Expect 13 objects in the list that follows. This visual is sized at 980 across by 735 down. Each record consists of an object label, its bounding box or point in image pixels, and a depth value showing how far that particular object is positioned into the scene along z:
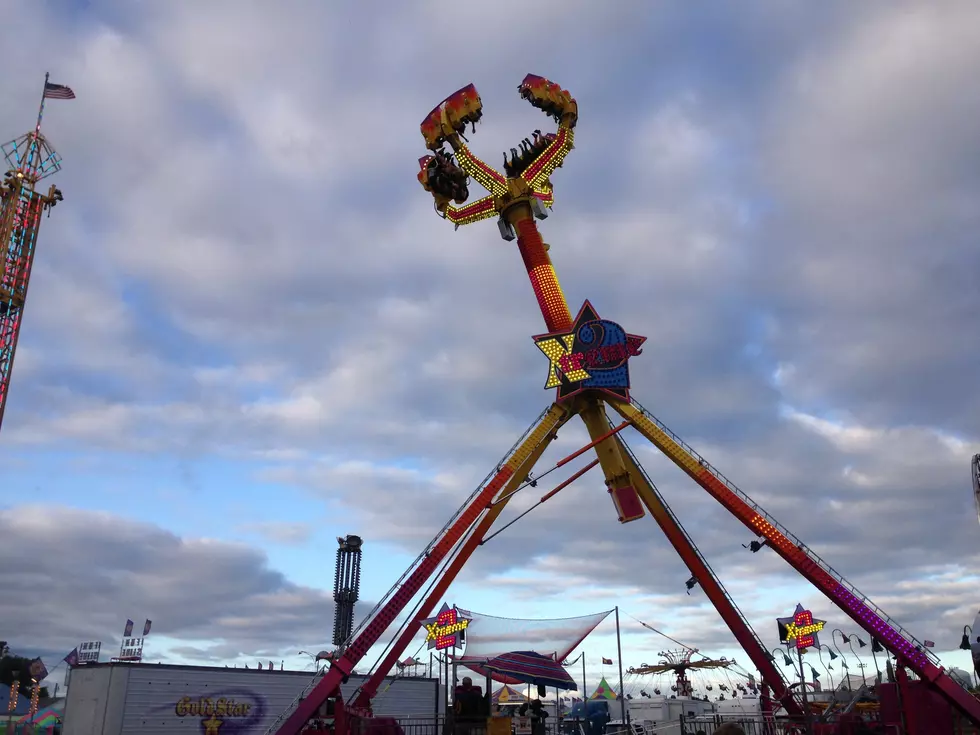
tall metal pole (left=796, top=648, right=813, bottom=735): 22.83
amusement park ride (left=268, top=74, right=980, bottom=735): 25.35
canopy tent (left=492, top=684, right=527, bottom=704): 65.81
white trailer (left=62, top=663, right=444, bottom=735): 30.72
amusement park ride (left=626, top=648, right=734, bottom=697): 64.64
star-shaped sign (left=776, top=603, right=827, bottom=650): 42.00
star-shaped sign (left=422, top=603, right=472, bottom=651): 30.64
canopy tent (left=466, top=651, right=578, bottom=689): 27.98
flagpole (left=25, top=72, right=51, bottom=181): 50.09
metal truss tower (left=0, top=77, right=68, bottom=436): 46.00
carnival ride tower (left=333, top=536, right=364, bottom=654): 65.98
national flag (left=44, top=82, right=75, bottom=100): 48.72
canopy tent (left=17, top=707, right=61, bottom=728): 50.68
